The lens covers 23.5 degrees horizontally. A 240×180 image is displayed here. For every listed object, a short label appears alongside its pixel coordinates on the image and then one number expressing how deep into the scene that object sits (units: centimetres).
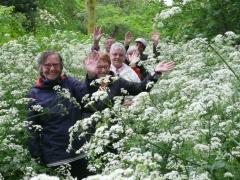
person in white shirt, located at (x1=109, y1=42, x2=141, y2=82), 693
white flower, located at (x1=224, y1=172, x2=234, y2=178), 396
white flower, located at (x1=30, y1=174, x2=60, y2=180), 303
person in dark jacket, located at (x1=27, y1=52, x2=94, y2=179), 605
